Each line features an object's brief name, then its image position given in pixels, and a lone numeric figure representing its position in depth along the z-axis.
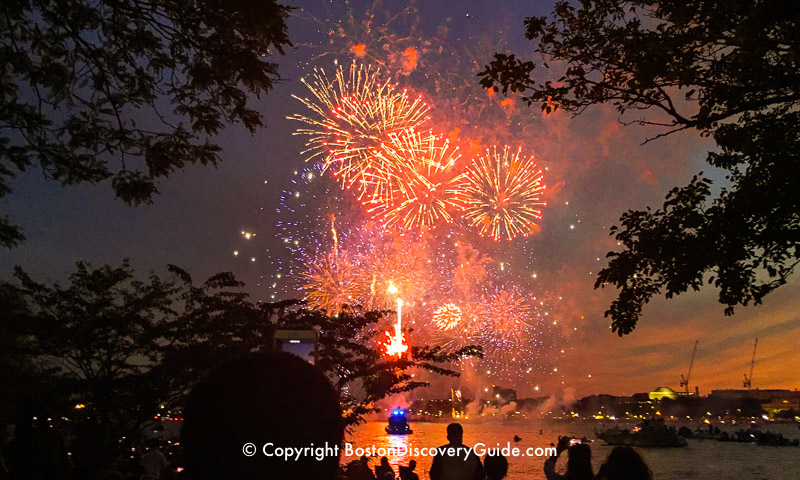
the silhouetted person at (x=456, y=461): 6.86
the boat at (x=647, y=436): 89.88
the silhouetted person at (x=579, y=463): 5.96
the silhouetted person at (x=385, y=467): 13.49
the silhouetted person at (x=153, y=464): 12.20
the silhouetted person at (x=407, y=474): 12.10
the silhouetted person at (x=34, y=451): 5.76
